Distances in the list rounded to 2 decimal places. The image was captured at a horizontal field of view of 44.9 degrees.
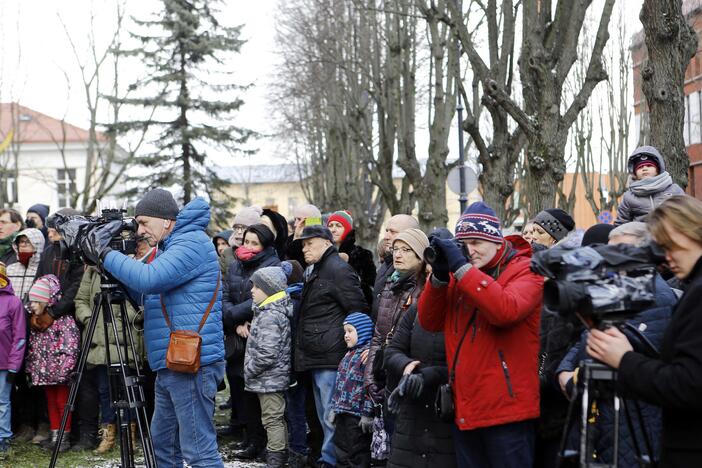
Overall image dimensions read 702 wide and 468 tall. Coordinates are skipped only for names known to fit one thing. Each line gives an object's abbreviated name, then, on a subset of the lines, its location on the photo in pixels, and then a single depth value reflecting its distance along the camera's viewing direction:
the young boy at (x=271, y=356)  7.82
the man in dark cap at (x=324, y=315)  7.59
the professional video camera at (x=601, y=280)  3.43
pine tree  31.84
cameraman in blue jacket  5.60
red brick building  33.07
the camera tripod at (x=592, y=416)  3.47
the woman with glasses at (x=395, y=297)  6.23
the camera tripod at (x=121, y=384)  5.73
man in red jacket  4.60
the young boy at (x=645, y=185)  7.39
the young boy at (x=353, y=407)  6.95
